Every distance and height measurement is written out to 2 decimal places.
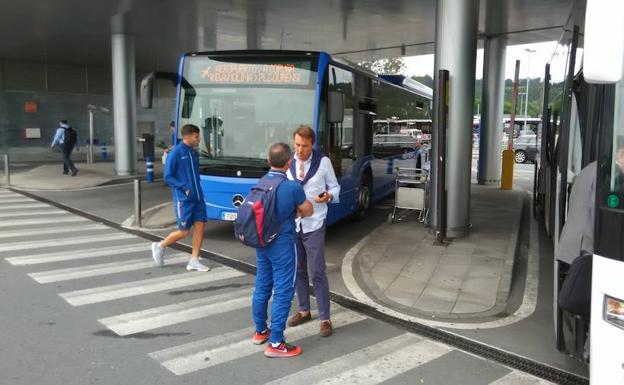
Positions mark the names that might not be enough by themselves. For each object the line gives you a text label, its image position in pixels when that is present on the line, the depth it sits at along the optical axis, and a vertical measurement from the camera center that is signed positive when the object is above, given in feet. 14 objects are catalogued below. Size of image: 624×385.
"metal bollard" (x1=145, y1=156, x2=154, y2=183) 57.88 -3.52
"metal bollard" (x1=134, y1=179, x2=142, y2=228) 33.88 -4.07
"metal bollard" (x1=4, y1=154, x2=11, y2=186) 56.26 -3.73
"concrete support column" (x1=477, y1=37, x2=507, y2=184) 57.62 +3.12
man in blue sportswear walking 23.11 -2.42
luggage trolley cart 34.32 -3.41
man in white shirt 16.33 -1.97
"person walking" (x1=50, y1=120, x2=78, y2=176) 61.57 -0.56
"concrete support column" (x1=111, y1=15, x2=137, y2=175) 62.39 +4.30
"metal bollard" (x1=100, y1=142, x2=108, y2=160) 88.95 -2.57
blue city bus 27.76 +1.51
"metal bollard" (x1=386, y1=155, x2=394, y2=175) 43.33 -2.13
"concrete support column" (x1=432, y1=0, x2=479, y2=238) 29.55 +2.84
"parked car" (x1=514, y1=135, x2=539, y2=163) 106.01 -1.94
